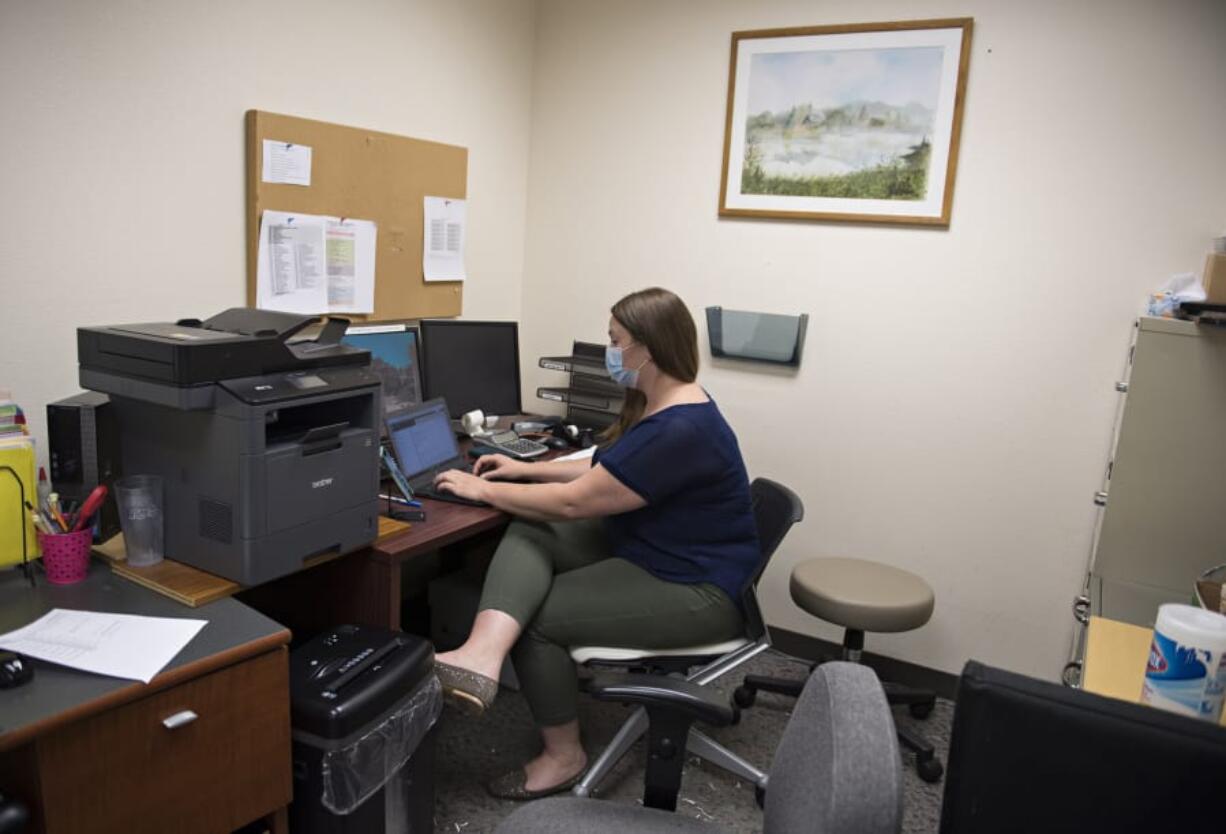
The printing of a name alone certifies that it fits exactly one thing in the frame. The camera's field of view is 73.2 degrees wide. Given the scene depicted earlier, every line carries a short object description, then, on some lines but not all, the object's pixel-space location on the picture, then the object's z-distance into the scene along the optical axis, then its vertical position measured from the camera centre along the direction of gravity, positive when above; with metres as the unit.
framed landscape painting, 2.59 +0.58
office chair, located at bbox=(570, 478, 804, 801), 2.02 -0.90
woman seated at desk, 2.02 -0.68
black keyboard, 2.19 -0.59
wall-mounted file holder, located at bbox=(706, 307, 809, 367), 2.87 -0.15
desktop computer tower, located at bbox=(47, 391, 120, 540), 1.69 -0.40
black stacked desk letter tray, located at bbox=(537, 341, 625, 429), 3.03 -0.39
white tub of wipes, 1.08 -0.45
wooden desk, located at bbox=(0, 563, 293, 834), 1.18 -0.73
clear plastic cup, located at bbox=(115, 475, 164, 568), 1.64 -0.52
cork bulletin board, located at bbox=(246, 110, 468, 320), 2.26 +0.24
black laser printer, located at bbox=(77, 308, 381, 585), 1.54 -0.35
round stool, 2.37 -0.88
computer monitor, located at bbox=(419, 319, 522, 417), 2.72 -0.31
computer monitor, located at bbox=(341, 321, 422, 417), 2.49 -0.27
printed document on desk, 1.29 -0.63
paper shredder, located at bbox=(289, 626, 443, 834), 1.53 -0.87
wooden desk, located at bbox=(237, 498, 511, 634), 1.89 -0.74
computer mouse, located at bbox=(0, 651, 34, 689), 1.22 -0.63
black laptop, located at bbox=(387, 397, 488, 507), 2.24 -0.49
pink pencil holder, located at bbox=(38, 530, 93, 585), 1.56 -0.58
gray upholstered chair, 0.87 -0.55
